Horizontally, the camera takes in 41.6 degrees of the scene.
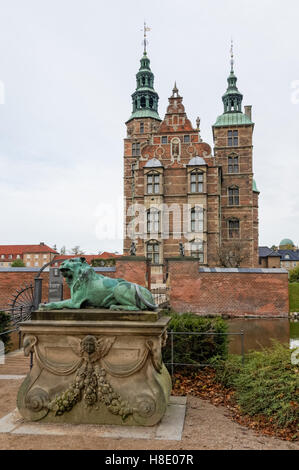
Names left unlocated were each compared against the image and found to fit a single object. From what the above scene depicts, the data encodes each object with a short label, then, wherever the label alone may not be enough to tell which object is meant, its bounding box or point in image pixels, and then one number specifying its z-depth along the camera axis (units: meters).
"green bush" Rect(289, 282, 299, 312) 25.31
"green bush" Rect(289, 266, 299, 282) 38.33
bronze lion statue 4.85
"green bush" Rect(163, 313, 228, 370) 7.09
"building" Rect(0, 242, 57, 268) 91.44
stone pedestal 4.55
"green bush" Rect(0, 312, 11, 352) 9.50
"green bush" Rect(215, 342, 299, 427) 4.70
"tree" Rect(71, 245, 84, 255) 55.93
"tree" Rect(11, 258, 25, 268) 73.42
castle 32.91
